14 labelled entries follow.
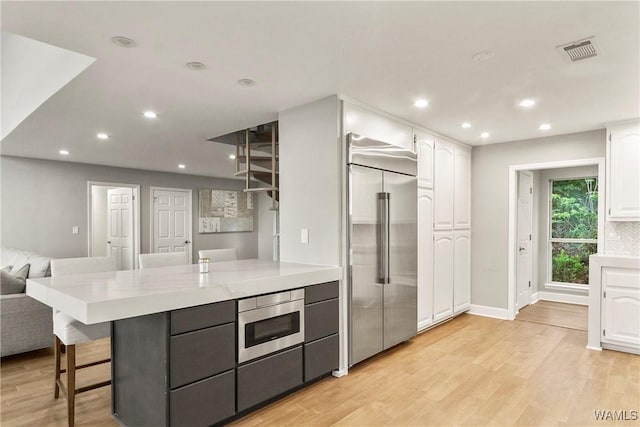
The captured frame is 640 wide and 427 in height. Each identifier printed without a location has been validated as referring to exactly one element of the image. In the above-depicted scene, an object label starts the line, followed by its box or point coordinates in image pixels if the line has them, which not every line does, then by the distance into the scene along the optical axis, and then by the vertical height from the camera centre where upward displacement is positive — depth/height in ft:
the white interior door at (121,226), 24.18 -0.84
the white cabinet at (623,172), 12.80 +1.41
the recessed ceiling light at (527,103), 10.93 +3.30
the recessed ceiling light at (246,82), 9.23 +3.29
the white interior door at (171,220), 25.08 -0.45
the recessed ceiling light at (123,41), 7.03 +3.30
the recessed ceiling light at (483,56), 7.73 +3.33
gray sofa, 11.49 -3.49
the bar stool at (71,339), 7.68 -2.75
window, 19.19 -0.80
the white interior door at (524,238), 17.38 -1.19
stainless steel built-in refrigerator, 10.54 -0.98
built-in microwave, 8.07 -2.53
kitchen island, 6.82 -2.52
